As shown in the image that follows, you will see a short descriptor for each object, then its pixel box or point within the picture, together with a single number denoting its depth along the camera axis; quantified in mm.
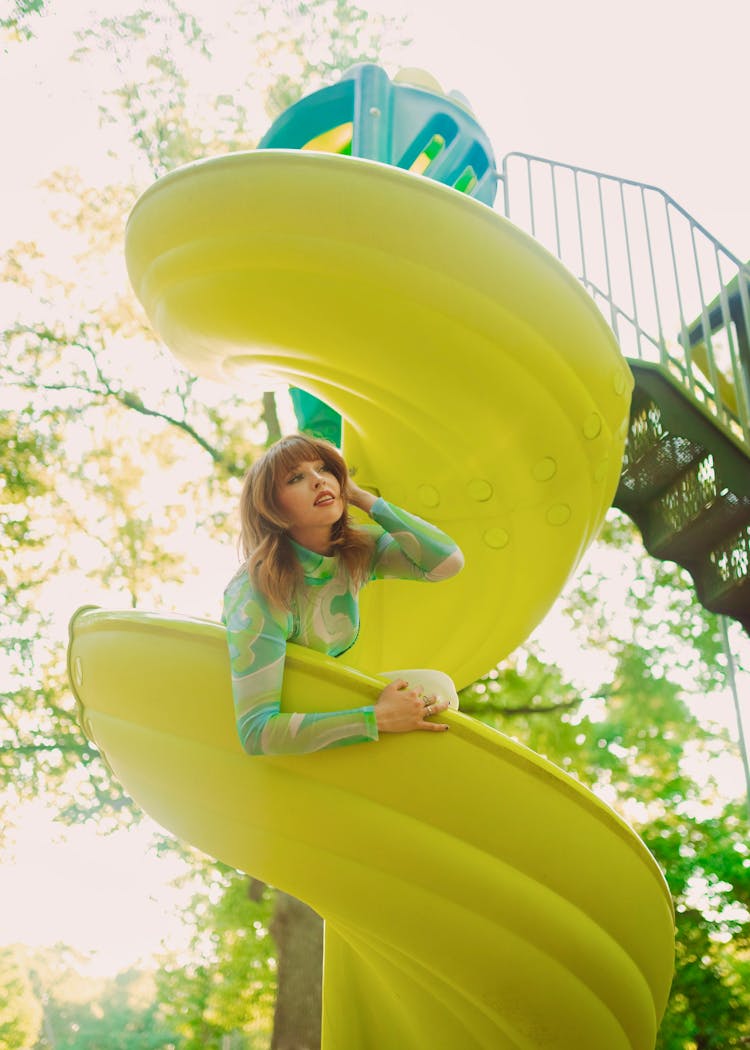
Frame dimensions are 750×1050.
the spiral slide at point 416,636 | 2020
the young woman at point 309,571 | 1964
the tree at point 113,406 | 7773
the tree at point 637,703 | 7789
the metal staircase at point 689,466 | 3932
